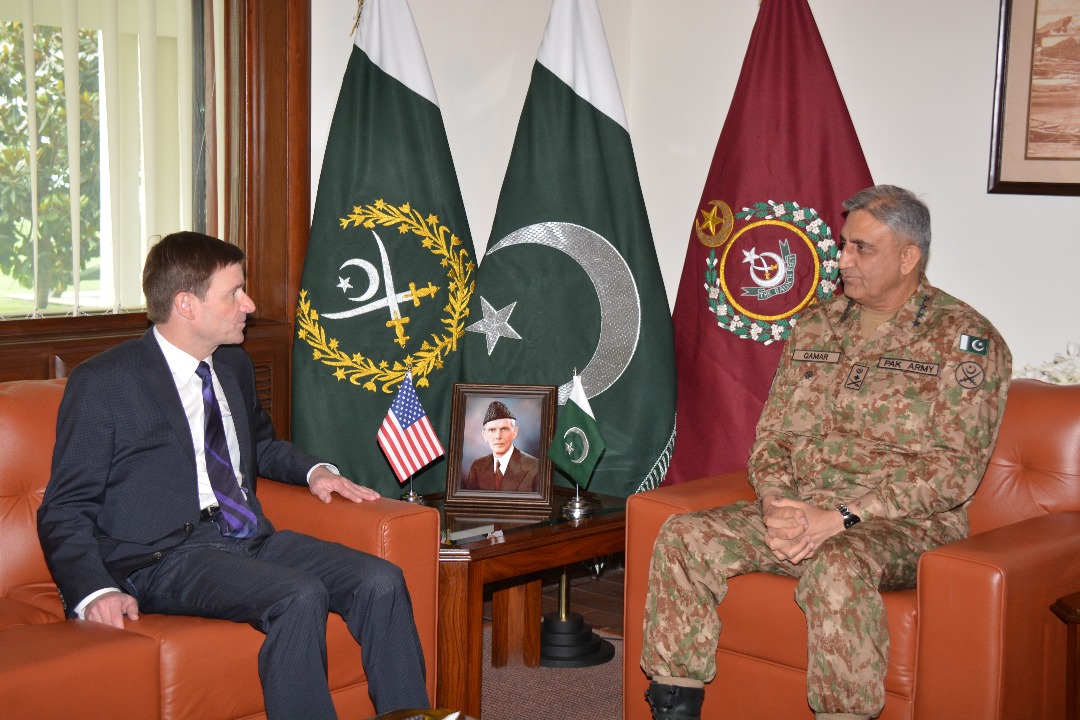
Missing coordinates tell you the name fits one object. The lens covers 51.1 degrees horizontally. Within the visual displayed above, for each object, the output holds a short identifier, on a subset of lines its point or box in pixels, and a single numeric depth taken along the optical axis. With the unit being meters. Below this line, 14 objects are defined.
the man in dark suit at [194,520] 2.19
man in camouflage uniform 2.35
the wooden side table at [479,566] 2.62
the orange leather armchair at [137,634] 1.98
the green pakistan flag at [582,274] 3.45
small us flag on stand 2.86
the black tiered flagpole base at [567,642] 3.31
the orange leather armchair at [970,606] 2.23
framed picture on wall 3.11
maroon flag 3.37
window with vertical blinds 2.81
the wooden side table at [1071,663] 2.33
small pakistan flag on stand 2.93
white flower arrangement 2.99
